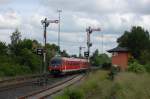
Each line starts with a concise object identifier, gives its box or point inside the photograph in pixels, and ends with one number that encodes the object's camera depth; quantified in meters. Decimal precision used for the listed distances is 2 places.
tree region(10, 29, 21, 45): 59.27
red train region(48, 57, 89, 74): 41.09
